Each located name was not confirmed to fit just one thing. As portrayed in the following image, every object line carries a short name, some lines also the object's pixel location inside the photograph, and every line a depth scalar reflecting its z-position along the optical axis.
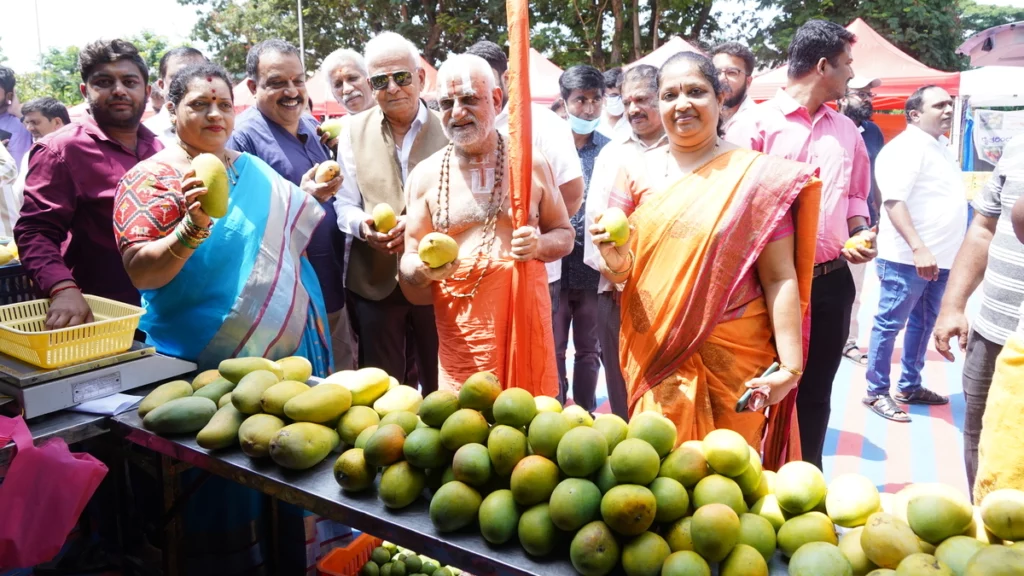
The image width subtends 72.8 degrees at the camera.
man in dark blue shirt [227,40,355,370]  3.22
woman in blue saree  2.23
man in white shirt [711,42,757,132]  4.27
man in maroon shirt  2.57
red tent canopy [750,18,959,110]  11.14
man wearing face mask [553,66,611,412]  4.17
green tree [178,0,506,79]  20.66
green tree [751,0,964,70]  18.23
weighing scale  1.96
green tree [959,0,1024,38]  24.59
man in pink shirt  3.09
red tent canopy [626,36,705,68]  9.33
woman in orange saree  2.29
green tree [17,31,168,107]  27.49
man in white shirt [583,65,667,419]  3.50
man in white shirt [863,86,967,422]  4.57
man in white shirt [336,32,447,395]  3.12
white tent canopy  11.46
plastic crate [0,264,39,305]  2.62
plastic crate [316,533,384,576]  2.28
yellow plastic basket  2.01
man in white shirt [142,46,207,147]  3.52
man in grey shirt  2.30
